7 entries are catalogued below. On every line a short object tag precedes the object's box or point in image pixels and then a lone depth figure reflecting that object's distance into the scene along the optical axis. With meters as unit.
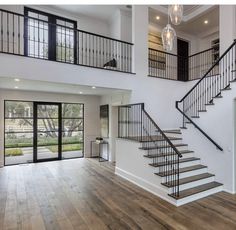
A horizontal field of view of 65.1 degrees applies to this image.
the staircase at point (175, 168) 4.08
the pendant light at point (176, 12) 3.44
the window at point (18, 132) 6.98
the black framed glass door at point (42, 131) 7.07
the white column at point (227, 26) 6.11
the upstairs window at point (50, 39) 6.80
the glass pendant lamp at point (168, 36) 3.98
